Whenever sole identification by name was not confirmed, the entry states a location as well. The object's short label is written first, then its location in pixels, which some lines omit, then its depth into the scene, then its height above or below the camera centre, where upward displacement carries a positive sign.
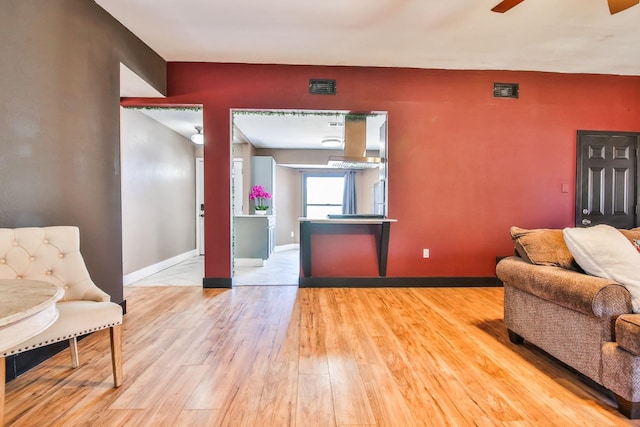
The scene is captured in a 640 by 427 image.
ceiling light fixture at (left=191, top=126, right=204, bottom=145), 4.85 +1.11
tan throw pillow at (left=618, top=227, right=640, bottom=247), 2.01 -0.19
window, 8.18 +0.38
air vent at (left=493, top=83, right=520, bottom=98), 3.89 +1.53
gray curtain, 8.14 +0.36
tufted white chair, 1.57 -0.42
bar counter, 3.70 -0.29
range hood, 4.10 +0.91
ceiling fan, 2.02 +1.41
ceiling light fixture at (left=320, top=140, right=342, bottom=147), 5.86 +1.32
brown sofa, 1.47 -0.61
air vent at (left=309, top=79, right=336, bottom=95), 3.79 +1.53
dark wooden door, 3.97 +0.40
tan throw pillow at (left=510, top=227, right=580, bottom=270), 2.00 -0.28
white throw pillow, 1.63 -0.27
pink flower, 5.59 +0.22
